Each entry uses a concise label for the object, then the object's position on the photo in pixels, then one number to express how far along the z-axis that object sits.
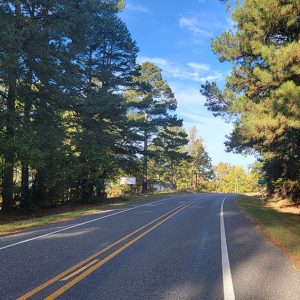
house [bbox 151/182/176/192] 62.16
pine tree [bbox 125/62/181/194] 36.33
